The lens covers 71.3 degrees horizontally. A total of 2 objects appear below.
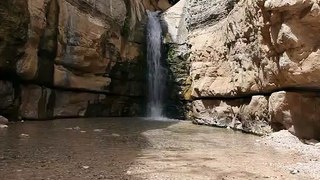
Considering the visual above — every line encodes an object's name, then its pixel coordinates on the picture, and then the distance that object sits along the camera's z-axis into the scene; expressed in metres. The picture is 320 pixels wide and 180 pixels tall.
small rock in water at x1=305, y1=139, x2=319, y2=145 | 5.37
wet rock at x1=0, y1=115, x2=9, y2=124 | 7.28
